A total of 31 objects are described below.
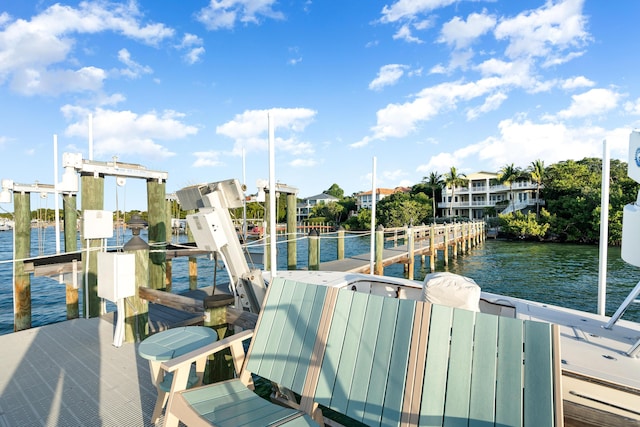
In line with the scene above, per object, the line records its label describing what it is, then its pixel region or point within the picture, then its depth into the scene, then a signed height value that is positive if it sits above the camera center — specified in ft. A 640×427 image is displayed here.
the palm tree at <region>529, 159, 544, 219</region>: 116.61 +13.62
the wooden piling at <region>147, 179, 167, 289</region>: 20.25 -1.15
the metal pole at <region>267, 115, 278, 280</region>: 12.41 +0.81
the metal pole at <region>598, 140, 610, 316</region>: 10.62 -0.77
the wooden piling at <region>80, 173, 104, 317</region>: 16.07 -1.43
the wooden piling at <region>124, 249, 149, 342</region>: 12.98 -3.95
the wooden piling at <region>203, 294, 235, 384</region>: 8.31 -3.30
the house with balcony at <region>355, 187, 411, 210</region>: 198.77 +9.26
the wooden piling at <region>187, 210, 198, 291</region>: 33.37 -6.15
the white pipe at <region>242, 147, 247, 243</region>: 26.74 +3.55
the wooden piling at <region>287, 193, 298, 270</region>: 27.07 -1.25
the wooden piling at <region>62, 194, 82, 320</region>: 23.09 -2.70
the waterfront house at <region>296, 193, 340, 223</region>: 224.94 +5.39
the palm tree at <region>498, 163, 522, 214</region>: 126.31 +13.88
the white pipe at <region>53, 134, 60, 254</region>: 31.63 +3.71
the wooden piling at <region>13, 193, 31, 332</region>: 22.72 -3.38
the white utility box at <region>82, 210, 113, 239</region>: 14.53 -0.51
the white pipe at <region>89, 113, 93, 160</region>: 18.76 +4.62
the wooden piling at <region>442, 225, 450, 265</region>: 56.70 -6.00
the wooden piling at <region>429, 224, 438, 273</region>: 50.87 -6.13
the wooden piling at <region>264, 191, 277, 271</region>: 24.70 -0.50
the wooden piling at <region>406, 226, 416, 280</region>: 39.74 -4.94
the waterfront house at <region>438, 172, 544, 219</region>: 131.54 +5.90
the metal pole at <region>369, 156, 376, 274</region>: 26.50 +1.77
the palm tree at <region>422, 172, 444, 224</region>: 160.35 +14.39
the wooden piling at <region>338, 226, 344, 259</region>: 33.53 -3.80
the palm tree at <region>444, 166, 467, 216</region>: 145.79 +14.08
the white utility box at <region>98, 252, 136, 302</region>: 12.17 -2.40
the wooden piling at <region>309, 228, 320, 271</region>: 27.30 -3.25
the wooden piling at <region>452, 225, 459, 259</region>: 66.39 -6.10
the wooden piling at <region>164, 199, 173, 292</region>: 33.11 -5.79
